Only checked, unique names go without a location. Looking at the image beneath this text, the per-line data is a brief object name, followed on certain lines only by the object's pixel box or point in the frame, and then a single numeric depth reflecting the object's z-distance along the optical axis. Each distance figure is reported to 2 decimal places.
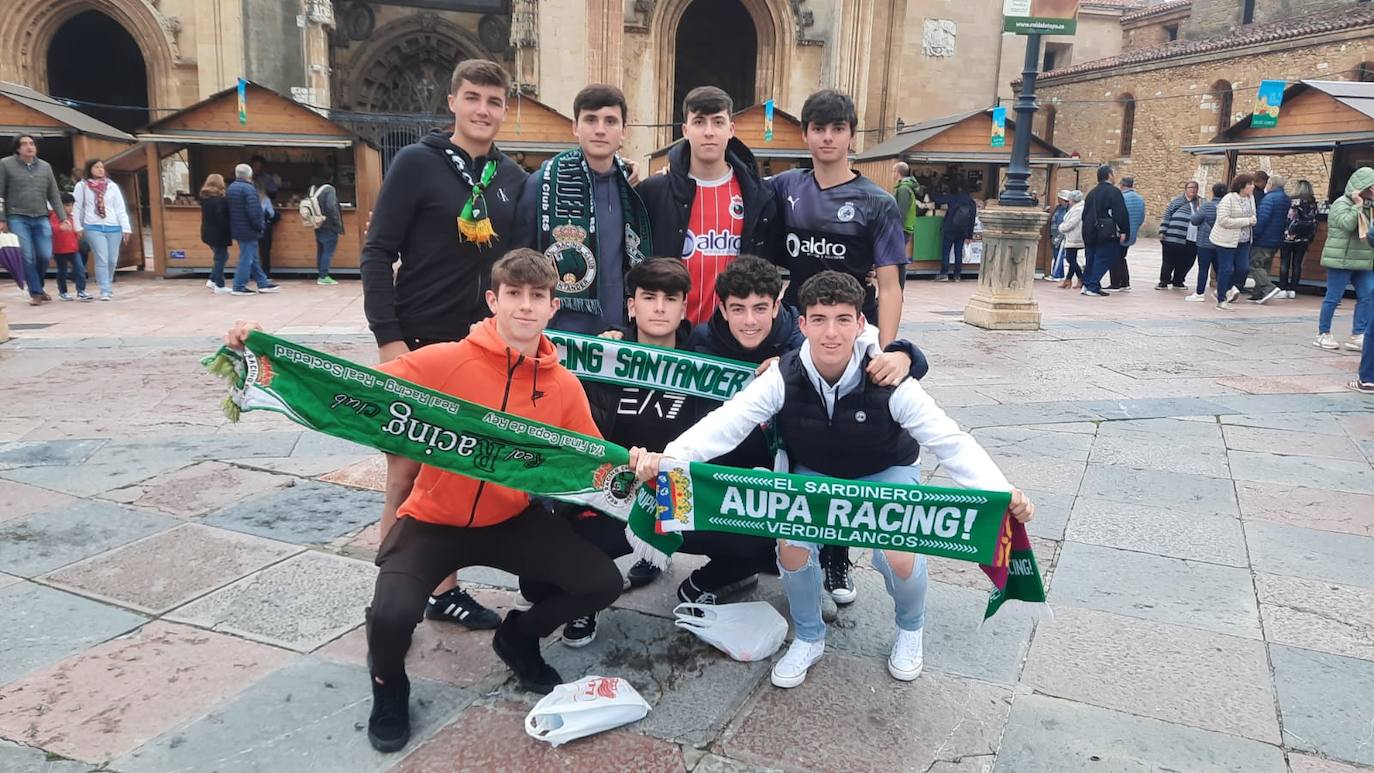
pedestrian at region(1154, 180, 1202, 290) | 14.51
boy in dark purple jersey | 3.82
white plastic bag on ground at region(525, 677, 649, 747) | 2.58
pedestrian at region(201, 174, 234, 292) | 12.46
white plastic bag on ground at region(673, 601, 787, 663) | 3.13
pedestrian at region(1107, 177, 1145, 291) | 14.91
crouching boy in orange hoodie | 2.82
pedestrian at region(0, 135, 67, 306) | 10.53
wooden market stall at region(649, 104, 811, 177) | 16.16
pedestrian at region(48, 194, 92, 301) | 11.17
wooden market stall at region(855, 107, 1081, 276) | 16.30
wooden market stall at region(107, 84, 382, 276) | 13.71
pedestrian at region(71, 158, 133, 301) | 11.63
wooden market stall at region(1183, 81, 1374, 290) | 13.43
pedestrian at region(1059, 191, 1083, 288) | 15.13
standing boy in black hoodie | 3.28
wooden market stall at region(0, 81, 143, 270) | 12.95
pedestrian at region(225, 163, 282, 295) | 12.30
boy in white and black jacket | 2.87
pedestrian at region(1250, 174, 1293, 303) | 13.05
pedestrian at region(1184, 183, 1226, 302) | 13.43
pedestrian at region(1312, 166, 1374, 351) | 8.16
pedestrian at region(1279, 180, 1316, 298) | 13.77
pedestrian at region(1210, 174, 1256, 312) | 12.63
